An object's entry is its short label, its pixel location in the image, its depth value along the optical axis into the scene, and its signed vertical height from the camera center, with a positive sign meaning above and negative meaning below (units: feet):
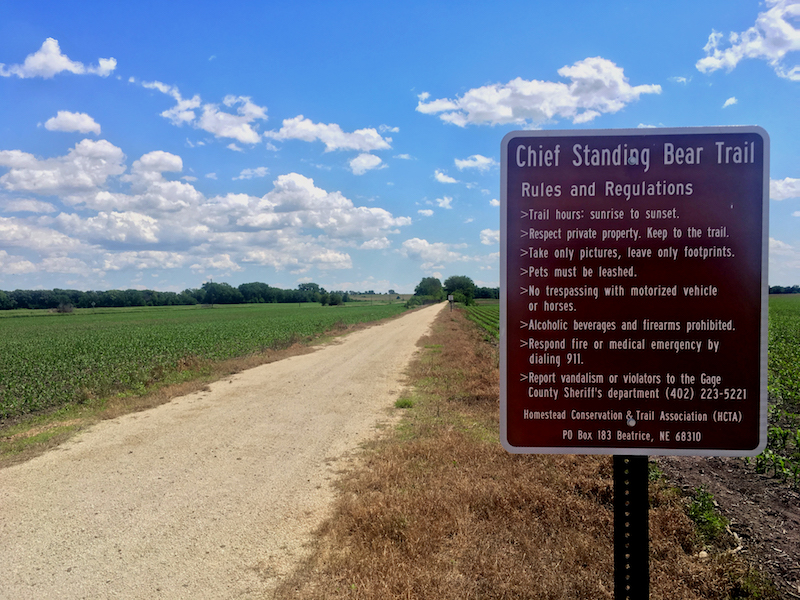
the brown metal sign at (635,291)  8.43 +0.24
